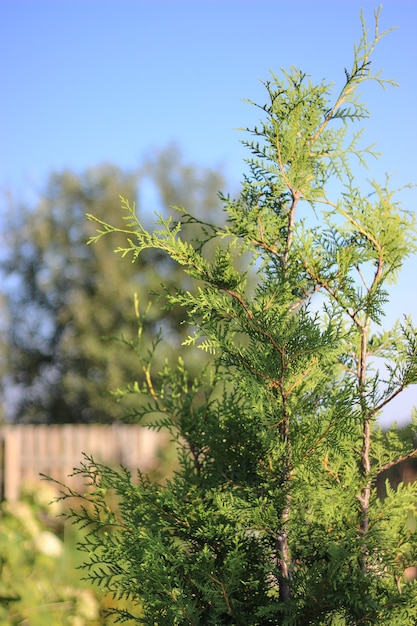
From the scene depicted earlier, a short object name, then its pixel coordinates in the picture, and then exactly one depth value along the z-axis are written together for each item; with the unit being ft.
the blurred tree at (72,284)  83.46
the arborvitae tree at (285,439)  7.19
